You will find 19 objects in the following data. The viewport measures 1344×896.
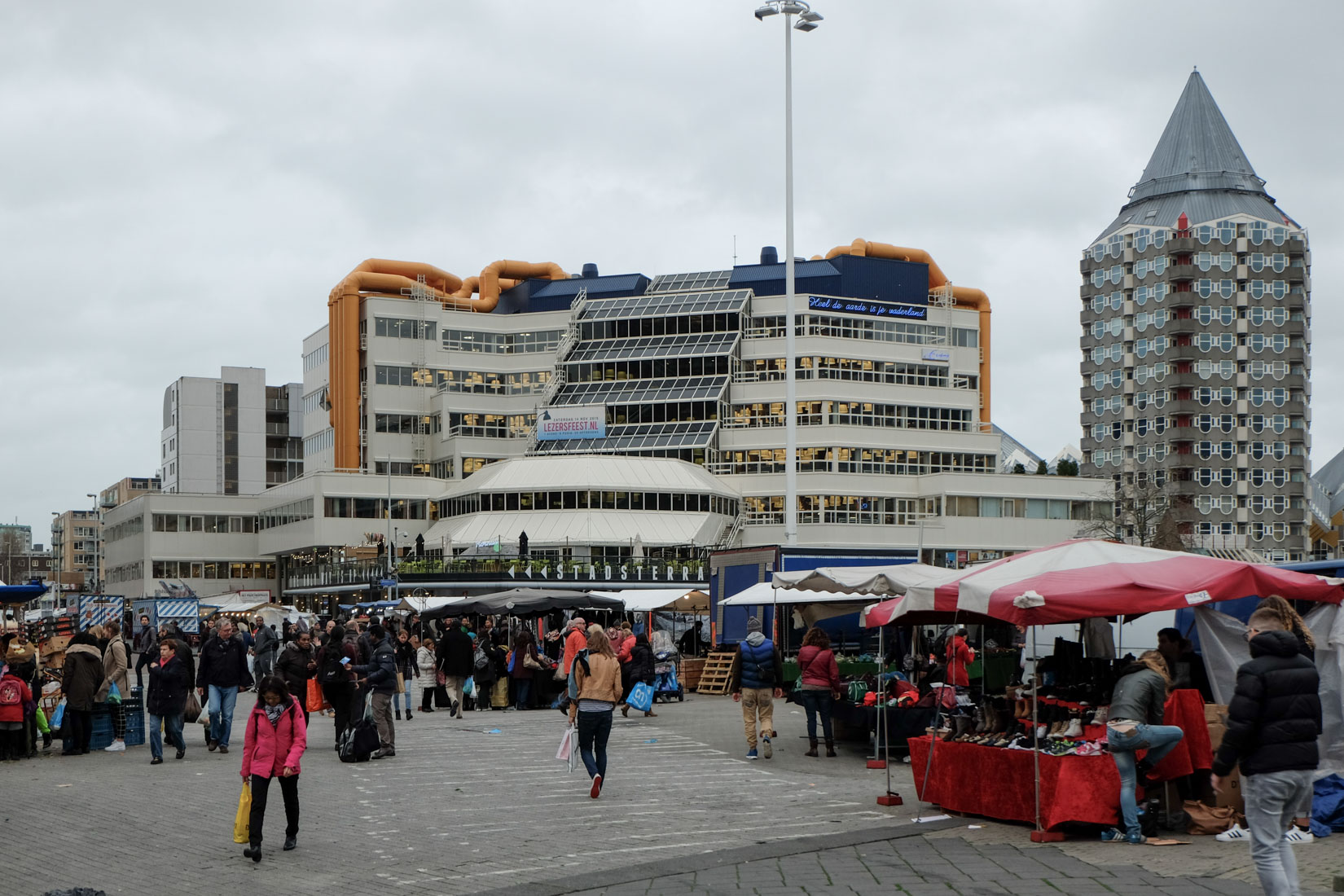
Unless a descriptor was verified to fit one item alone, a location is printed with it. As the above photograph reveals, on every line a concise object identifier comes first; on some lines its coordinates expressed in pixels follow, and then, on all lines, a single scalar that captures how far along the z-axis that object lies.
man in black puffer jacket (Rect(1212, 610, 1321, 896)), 7.71
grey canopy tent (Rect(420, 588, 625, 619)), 28.81
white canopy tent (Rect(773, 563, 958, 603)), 17.44
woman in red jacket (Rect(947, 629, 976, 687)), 19.03
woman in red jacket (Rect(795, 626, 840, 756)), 17.89
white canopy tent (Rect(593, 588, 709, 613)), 36.59
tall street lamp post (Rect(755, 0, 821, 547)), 43.75
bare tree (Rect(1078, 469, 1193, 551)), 79.81
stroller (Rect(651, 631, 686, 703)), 29.55
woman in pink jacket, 10.71
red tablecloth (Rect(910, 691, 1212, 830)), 11.15
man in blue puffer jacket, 17.78
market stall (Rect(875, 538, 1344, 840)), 11.20
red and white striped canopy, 11.45
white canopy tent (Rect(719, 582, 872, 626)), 24.69
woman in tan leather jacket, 13.59
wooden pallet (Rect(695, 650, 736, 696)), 32.56
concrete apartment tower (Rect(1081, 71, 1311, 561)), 114.25
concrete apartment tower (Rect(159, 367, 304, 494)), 132.00
